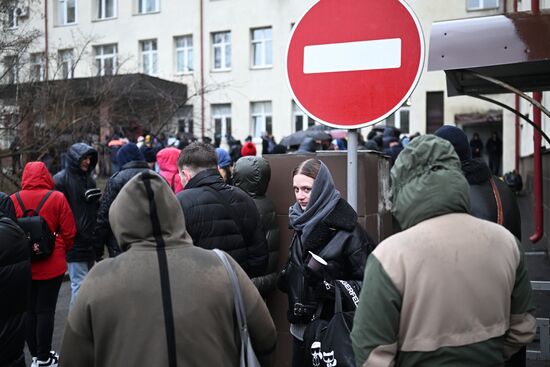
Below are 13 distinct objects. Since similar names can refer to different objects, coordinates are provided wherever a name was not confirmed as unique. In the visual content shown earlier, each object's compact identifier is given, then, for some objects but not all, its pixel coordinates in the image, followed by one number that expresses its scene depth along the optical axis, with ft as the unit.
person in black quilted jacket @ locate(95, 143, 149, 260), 18.15
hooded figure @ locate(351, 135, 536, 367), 6.77
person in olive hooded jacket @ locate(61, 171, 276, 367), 7.00
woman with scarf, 10.62
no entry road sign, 11.31
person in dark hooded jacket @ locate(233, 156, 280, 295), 14.32
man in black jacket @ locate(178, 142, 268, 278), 12.10
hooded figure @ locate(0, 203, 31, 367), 11.12
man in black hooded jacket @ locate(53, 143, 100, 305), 20.27
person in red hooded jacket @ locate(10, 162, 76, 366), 17.06
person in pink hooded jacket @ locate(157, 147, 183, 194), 22.16
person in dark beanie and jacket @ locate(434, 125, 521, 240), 12.39
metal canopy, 10.90
